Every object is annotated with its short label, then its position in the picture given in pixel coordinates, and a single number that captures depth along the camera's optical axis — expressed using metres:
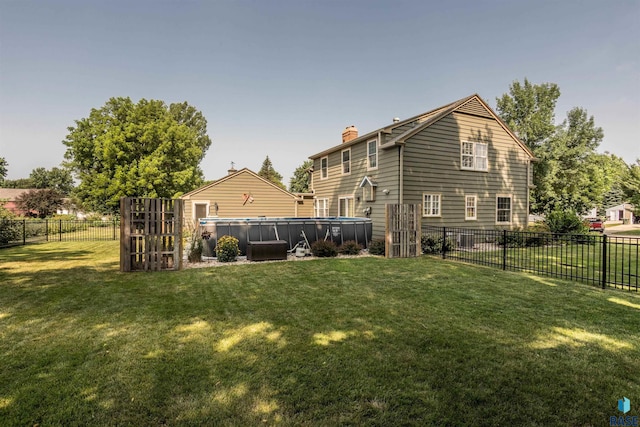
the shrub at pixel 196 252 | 9.78
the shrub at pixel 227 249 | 9.84
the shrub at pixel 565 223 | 15.79
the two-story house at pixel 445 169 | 13.73
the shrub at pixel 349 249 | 11.58
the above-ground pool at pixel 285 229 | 10.78
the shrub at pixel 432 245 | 11.89
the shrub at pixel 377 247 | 11.34
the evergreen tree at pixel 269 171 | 57.96
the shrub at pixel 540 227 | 16.64
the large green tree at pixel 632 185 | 23.44
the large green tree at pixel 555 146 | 26.27
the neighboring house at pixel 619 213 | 44.44
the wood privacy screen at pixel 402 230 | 10.76
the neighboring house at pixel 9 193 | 47.81
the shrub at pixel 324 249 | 10.87
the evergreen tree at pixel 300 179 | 48.40
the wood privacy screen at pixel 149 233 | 8.16
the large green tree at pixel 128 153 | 25.78
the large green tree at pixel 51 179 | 74.12
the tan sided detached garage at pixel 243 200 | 20.53
